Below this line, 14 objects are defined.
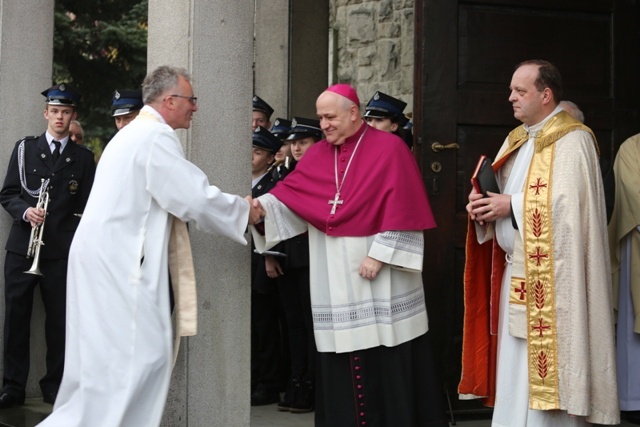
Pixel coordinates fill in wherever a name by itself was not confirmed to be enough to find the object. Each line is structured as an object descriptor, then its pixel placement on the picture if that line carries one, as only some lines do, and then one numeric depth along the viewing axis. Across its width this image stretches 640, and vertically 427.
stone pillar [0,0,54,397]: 10.16
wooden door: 8.41
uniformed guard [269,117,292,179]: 9.51
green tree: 21.78
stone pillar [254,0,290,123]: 11.84
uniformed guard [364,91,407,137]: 8.61
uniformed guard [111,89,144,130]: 9.09
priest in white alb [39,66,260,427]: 6.82
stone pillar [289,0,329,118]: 11.94
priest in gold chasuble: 6.88
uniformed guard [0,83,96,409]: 9.71
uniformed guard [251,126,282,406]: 9.39
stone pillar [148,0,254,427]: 7.49
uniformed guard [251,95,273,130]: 10.20
